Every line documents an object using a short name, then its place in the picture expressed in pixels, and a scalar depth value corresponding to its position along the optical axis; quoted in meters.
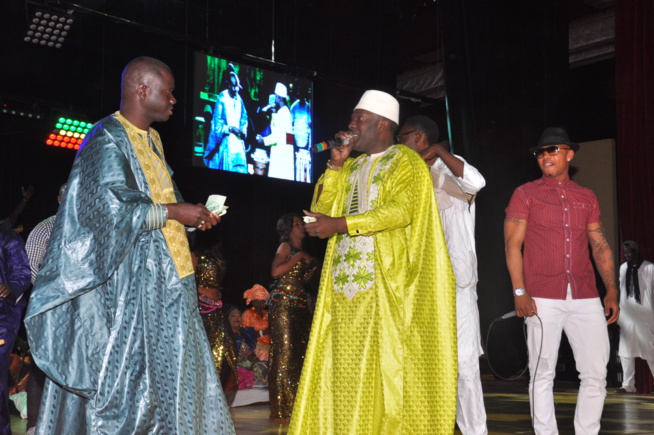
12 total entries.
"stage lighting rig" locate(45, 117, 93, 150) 9.59
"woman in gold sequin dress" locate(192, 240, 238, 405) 6.18
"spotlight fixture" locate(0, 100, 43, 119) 9.22
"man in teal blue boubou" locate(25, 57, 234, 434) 2.96
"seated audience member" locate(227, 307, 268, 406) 7.93
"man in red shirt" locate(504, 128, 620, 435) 4.30
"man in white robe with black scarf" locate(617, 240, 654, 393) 9.55
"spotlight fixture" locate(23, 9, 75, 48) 9.03
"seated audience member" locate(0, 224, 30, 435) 5.14
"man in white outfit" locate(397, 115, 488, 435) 4.58
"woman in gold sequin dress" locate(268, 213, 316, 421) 6.45
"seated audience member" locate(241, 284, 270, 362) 8.98
